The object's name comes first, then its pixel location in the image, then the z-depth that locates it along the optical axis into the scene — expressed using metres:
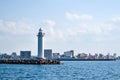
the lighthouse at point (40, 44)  114.17
